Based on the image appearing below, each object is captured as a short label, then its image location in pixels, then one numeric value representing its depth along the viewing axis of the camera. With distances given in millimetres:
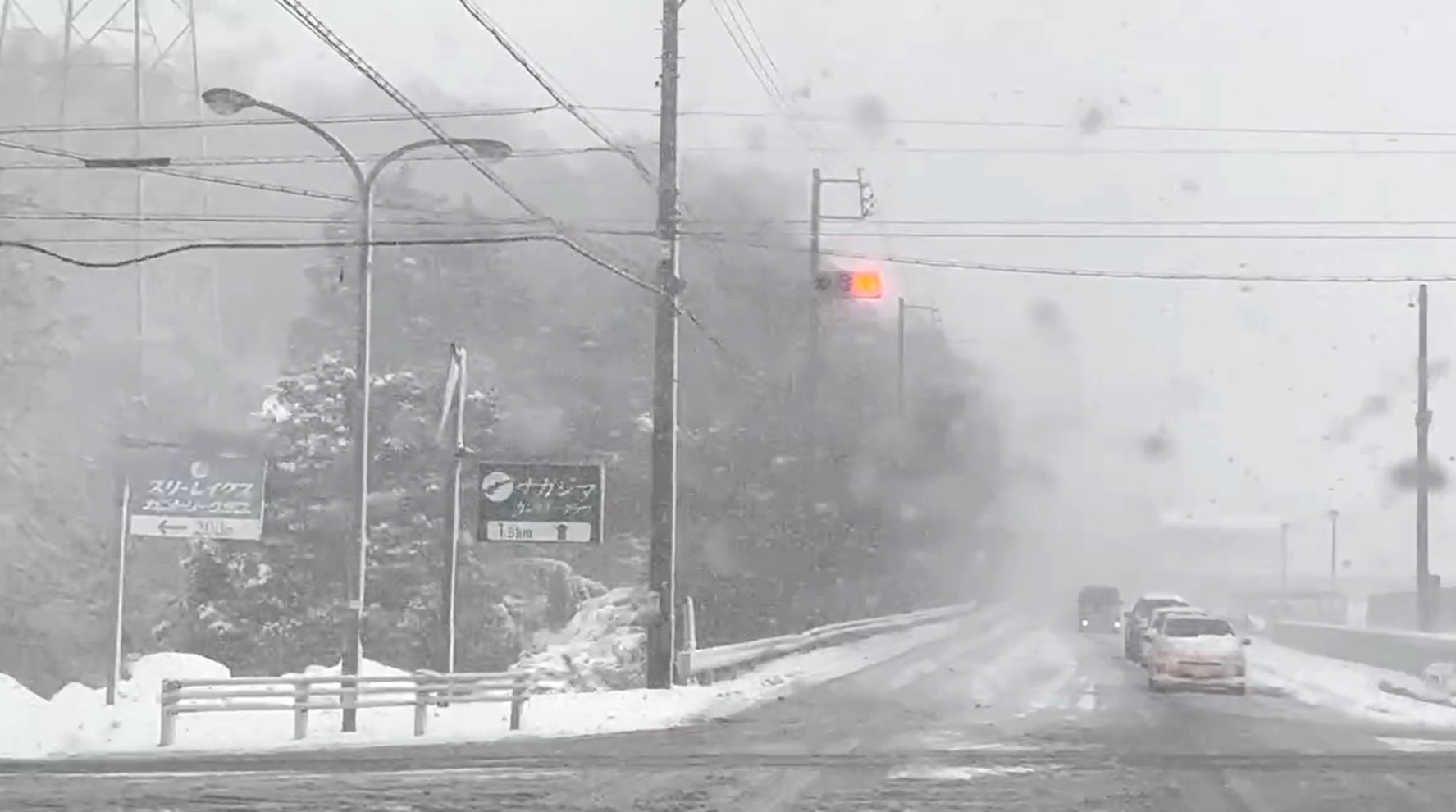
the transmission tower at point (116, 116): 67625
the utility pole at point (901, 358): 62719
